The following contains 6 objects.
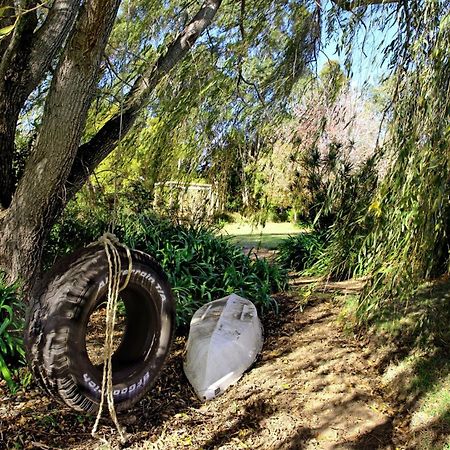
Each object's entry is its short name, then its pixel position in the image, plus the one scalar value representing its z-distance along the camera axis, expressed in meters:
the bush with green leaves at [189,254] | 5.33
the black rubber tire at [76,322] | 2.46
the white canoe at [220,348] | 3.85
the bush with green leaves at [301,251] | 7.33
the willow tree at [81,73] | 3.75
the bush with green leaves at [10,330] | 3.56
